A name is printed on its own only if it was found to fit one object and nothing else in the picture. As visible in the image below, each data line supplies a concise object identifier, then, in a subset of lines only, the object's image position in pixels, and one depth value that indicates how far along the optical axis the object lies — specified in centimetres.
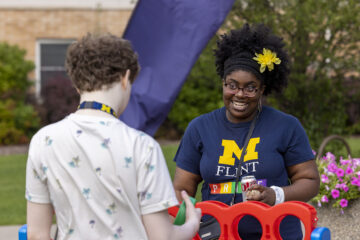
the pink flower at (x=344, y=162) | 537
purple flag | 527
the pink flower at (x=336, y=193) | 515
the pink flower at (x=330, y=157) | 566
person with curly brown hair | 205
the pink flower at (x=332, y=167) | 530
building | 2217
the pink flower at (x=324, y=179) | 521
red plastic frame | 267
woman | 306
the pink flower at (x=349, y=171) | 526
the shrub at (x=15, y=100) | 1814
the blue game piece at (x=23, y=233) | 280
